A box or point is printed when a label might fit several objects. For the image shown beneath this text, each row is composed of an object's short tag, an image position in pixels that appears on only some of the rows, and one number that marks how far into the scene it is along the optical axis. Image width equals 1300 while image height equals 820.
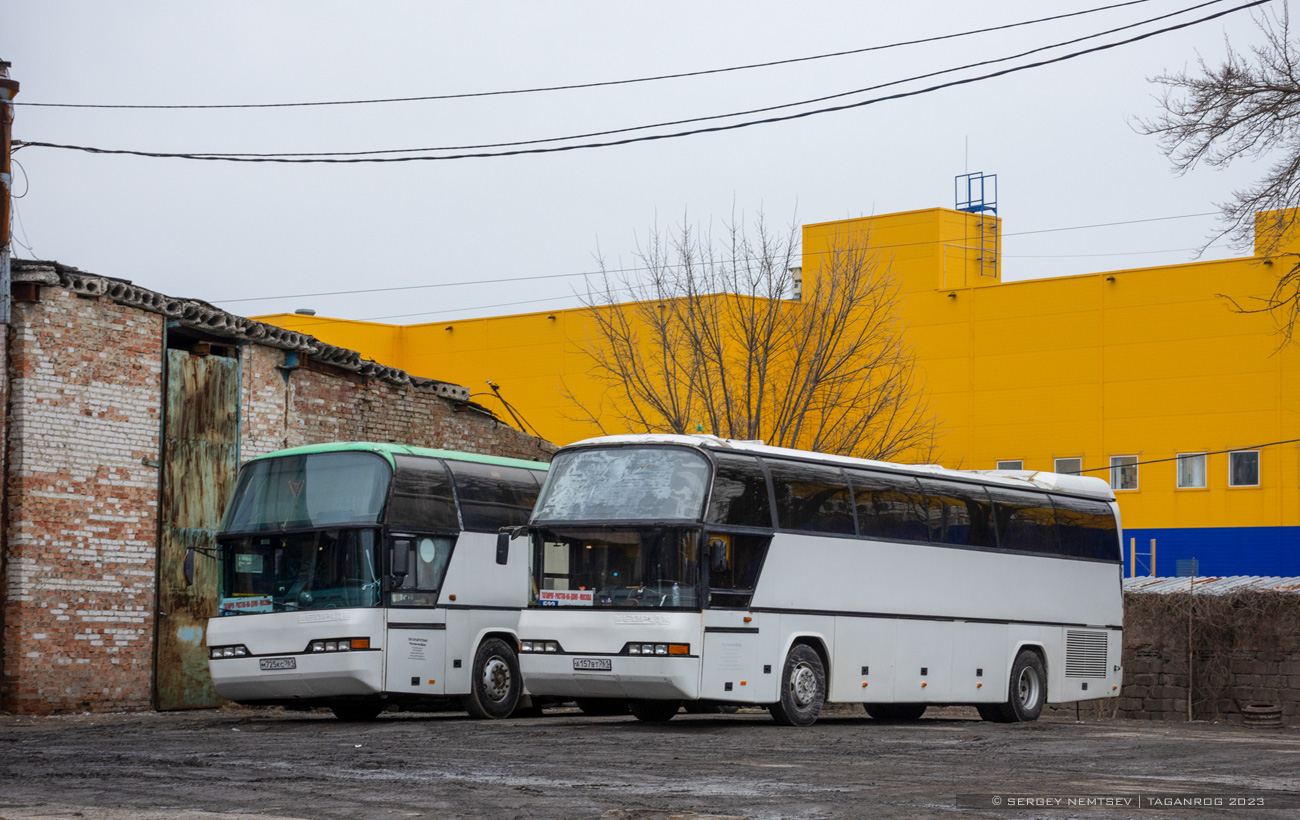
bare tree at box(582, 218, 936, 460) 33.78
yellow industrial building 42.72
